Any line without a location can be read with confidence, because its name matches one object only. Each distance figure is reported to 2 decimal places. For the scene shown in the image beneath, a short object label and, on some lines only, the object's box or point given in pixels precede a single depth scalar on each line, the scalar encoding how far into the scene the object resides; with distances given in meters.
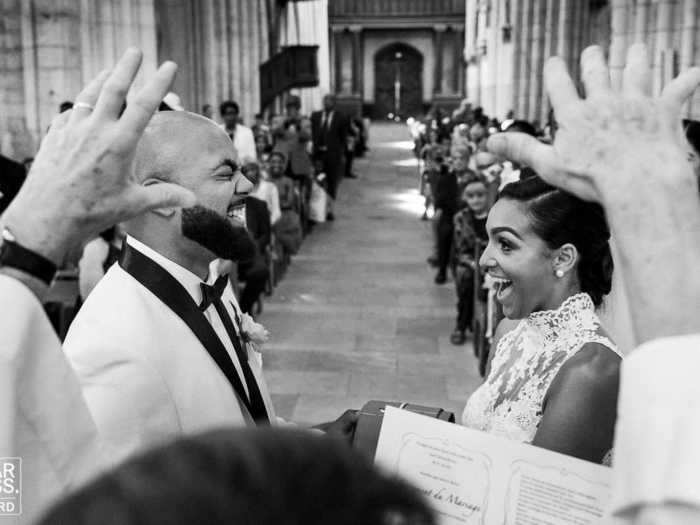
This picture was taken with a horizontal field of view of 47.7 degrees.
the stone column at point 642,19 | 9.05
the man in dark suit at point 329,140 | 15.72
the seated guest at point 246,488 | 0.56
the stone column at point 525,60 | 17.97
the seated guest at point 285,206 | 10.52
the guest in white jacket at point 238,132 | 10.61
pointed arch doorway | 37.75
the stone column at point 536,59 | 17.62
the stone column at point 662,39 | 8.52
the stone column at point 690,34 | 8.29
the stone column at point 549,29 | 16.62
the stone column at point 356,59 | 36.56
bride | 2.12
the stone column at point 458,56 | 36.16
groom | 1.94
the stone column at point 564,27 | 15.75
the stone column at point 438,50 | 36.16
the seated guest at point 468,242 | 7.08
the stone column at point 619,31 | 9.35
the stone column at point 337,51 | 36.69
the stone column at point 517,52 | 18.08
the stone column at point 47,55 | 9.14
